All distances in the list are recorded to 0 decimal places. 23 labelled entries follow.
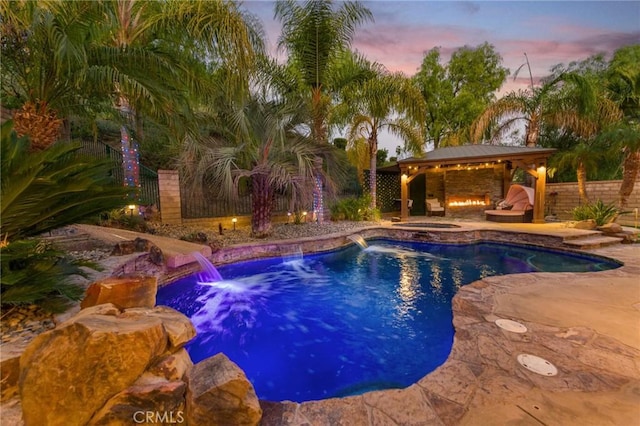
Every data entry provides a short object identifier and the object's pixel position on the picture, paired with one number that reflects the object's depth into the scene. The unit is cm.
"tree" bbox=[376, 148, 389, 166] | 1752
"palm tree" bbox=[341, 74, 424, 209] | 945
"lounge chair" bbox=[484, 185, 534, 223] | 1053
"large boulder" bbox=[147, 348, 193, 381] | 172
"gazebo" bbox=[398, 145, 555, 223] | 1028
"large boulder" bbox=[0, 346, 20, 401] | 157
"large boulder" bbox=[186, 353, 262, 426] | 157
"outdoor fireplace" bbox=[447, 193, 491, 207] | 1423
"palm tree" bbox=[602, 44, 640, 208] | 852
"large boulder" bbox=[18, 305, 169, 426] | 142
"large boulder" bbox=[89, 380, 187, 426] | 148
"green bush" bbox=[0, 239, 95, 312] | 209
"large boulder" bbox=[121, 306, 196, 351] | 194
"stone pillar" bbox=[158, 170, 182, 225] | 834
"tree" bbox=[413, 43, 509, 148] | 1866
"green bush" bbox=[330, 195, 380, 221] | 1130
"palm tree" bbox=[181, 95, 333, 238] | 666
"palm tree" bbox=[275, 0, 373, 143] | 805
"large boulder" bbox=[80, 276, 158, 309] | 226
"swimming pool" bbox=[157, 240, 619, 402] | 271
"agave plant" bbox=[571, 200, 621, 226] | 761
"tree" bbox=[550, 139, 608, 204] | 962
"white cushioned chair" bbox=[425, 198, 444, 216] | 1431
